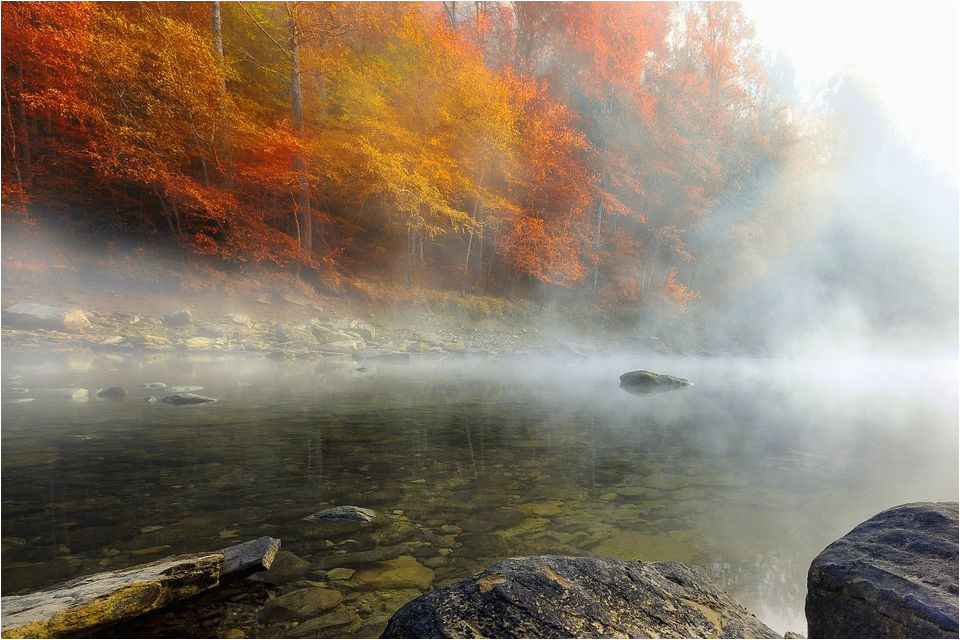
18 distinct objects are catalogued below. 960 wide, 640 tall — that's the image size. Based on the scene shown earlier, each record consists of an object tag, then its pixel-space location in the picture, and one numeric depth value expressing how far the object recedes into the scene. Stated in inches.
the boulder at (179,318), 598.9
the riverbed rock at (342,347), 649.6
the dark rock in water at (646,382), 513.0
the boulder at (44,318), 505.0
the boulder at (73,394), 305.2
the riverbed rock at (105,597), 81.7
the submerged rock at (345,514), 148.3
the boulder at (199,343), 575.8
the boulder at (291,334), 647.1
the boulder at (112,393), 314.5
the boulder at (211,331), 605.9
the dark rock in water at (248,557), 111.2
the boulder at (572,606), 70.7
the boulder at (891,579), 83.3
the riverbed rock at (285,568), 112.4
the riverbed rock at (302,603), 100.7
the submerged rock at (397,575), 114.7
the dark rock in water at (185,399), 309.3
